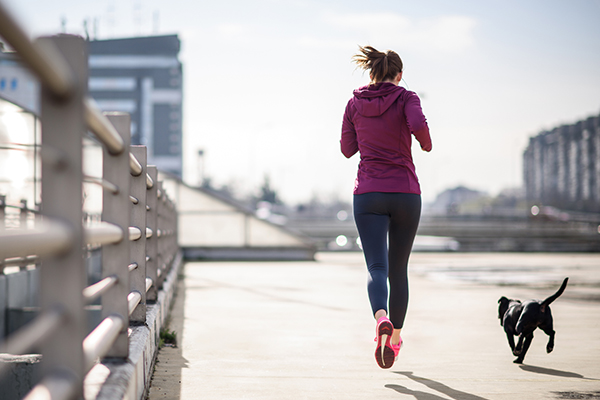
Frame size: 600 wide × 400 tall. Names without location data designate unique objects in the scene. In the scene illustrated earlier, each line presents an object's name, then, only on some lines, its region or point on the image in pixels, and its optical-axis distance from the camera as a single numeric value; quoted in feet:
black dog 14.47
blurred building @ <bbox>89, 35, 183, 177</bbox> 342.85
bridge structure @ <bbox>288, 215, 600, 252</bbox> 108.06
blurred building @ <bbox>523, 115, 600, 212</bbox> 361.71
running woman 12.46
